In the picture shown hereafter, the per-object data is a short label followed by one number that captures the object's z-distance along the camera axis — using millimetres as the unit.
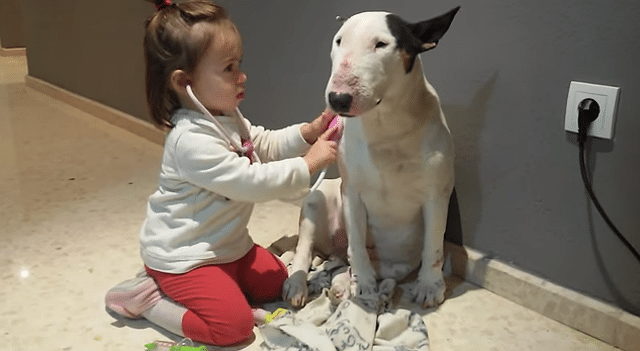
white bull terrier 1006
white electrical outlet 1023
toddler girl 1100
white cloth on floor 1061
